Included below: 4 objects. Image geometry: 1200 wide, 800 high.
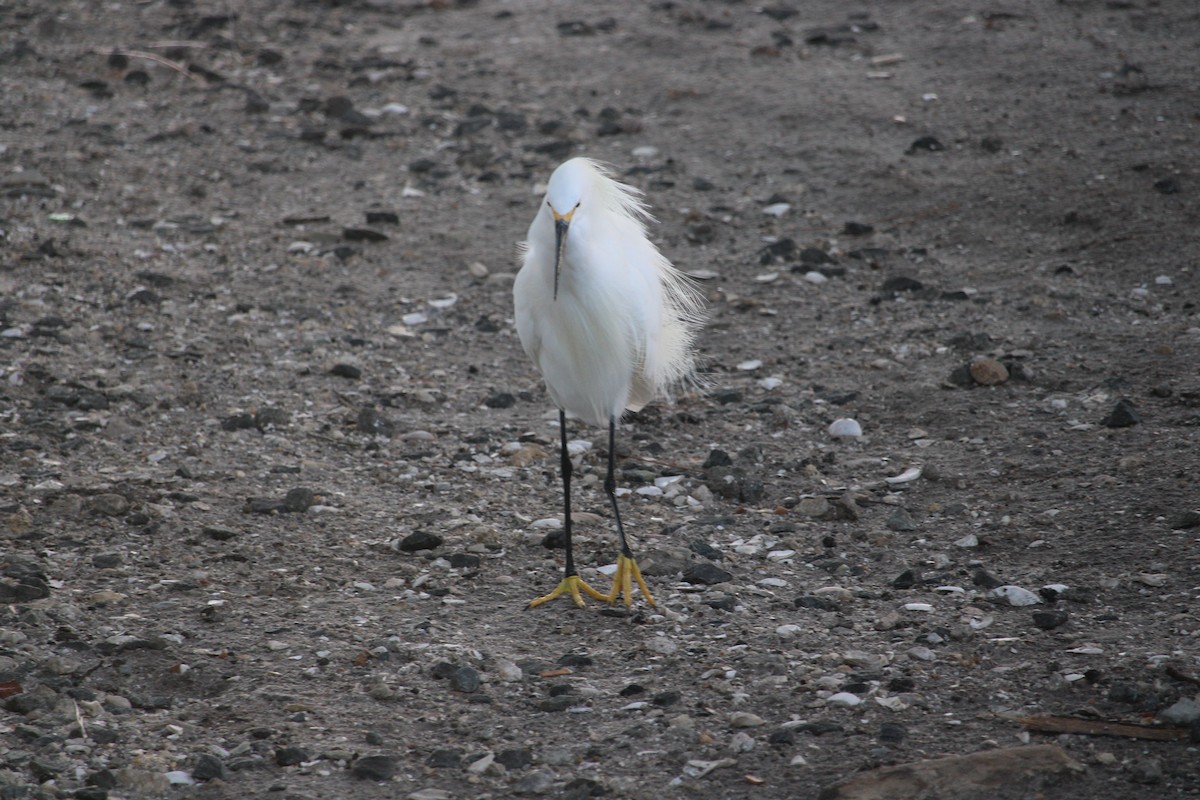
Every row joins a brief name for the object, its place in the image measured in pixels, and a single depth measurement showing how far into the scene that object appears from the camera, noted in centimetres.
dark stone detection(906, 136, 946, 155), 1384
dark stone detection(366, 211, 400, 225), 1297
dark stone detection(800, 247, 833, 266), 1194
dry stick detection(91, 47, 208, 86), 1675
